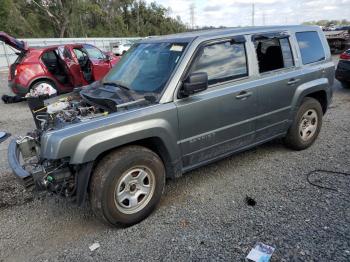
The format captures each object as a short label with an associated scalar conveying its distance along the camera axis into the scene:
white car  27.97
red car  9.80
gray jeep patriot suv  3.19
